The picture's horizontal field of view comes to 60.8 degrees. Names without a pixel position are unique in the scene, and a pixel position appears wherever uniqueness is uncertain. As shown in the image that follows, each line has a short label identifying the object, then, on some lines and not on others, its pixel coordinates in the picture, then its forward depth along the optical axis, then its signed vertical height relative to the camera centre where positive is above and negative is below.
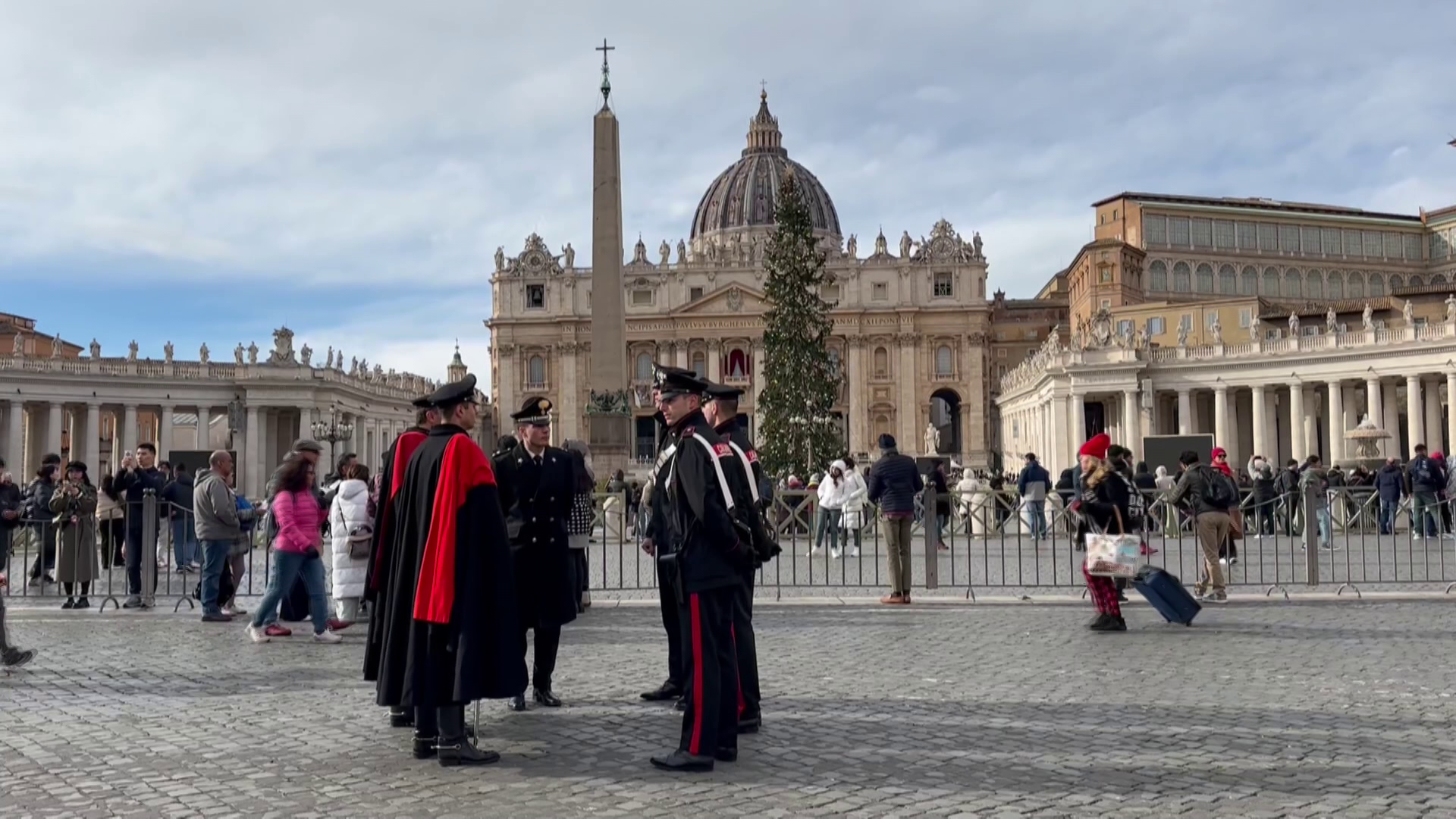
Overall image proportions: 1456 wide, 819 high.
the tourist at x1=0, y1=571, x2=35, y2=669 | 8.13 -1.03
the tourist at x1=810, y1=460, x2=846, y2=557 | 17.48 -0.20
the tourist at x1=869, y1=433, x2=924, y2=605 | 12.09 -0.12
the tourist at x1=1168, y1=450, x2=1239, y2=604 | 11.62 -0.19
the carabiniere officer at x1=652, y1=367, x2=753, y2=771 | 5.54 -0.38
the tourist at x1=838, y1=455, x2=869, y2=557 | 16.32 -0.24
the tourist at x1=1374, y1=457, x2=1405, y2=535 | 18.50 -0.09
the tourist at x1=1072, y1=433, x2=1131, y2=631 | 9.72 -0.20
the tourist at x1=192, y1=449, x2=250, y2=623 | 10.79 -0.25
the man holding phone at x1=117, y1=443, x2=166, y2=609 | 12.17 +0.02
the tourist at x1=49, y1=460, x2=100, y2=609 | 12.24 -0.45
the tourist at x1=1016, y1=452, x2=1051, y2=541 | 14.72 -0.07
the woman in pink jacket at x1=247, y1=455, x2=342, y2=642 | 9.83 -0.42
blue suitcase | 9.88 -0.89
